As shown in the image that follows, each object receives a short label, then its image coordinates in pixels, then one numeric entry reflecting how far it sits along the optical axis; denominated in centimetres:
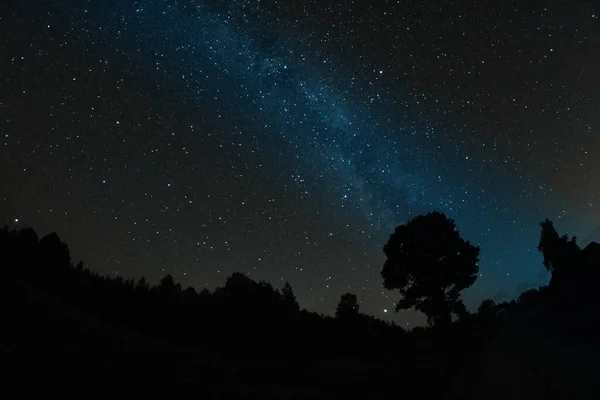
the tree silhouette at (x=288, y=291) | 4475
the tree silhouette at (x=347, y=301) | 4619
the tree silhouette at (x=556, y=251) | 3566
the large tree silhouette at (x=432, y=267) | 2877
